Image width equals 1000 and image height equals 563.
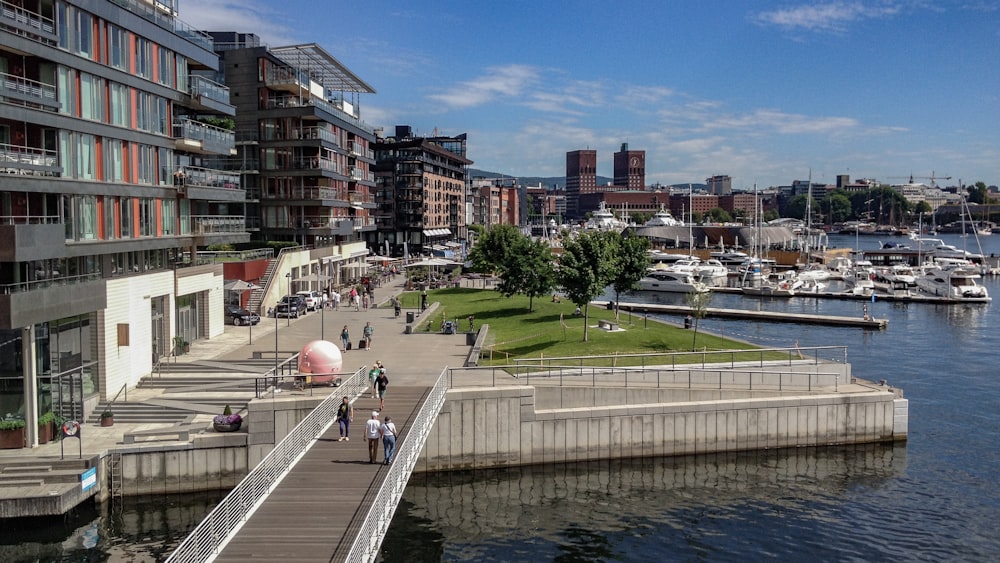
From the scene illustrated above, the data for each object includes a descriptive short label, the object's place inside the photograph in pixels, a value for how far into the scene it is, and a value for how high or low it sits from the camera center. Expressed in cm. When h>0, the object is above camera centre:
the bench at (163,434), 2980 -737
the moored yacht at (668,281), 10800 -607
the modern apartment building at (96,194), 2973 +184
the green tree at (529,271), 5831 -256
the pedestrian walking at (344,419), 2553 -573
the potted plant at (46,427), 2973 -701
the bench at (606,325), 4899 -539
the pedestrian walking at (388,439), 2312 -575
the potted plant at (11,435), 2902 -707
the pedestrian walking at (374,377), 3005 -545
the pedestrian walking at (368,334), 4478 -549
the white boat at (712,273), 11669 -536
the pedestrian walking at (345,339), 4431 -559
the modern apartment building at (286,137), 6794 +851
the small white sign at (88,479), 2733 -821
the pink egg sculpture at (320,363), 3247 -505
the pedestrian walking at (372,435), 2317 -564
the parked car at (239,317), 5475 -542
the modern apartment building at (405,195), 13588 +690
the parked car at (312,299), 6311 -499
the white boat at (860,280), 10451 -590
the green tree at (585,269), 4538 -183
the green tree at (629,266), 5431 -196
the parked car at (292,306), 5894 -515
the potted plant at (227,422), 3103 -709
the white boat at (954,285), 9912 -609
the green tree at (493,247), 7690 -104
